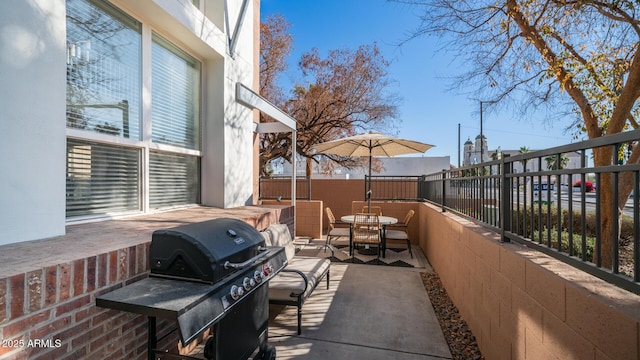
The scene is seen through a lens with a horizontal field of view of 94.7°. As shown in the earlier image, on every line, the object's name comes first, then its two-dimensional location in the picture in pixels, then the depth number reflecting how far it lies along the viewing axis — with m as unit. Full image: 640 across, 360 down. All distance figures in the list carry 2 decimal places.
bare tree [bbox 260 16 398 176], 11.77
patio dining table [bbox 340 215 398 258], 6.16
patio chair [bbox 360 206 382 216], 7.45
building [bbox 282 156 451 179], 27.98
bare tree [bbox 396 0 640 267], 4.37
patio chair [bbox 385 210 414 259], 6.08
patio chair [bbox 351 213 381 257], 5.82
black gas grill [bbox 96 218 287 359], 1.46
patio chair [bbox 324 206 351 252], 6.37
